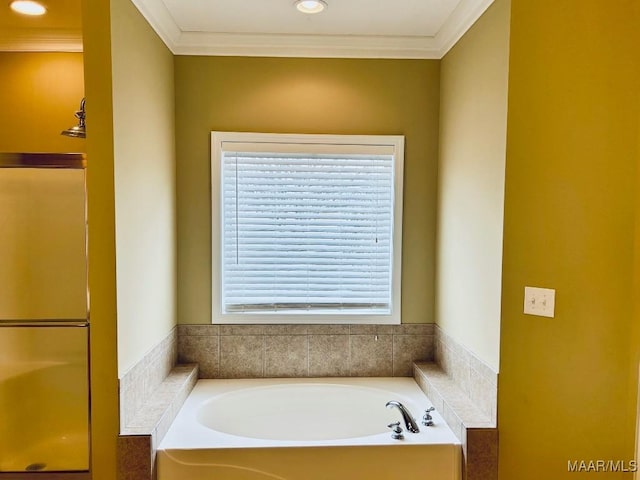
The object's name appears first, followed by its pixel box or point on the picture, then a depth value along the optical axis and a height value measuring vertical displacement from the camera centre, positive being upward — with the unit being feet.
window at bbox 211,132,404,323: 8.26 -0.17
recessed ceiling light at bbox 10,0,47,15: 6.53 +3.28
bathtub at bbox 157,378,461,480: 5.88 -3.33
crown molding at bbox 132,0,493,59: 7.82 +3.28
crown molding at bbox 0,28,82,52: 7.21 +3.08
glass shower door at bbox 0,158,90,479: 6.03 -1.36
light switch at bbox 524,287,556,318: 5.43 -1.03
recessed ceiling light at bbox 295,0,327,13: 6.61 +3.39
